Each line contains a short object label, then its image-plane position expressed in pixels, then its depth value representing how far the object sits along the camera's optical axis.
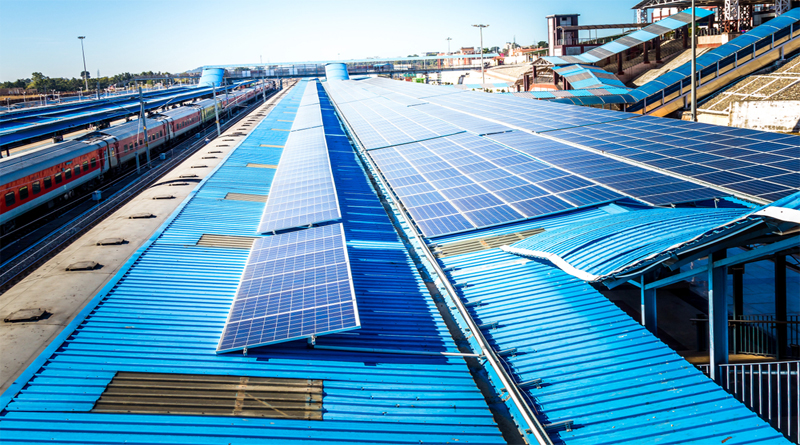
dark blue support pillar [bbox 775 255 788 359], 13.42
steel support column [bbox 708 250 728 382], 9.99
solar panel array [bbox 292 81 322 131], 48.55
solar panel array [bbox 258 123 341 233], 18.72
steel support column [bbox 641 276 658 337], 11.41
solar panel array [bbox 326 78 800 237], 17.38
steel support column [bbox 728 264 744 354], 14.34
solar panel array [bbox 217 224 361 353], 11.07
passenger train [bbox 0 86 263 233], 30.32
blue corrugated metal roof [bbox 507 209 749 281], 9.93
